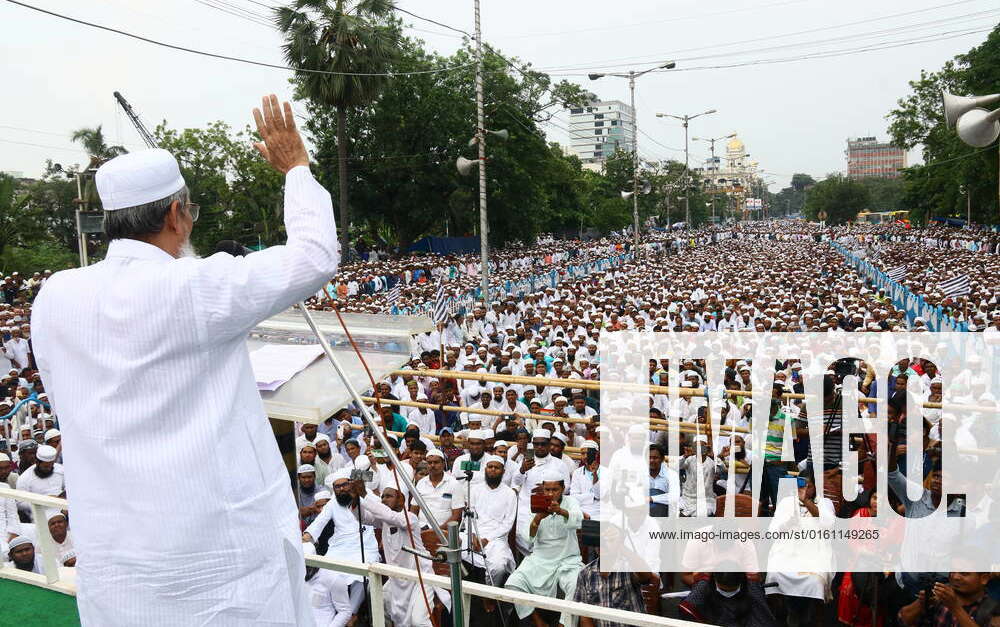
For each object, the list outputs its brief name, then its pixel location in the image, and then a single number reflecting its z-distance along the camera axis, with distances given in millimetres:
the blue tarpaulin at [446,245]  34344
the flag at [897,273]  18891
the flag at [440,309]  12938
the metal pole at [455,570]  1700
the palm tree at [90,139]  32281
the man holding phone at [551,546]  4785
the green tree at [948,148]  29609
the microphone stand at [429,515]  1570
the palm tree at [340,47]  21328
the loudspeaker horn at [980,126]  3510
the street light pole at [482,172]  14734
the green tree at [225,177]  32281
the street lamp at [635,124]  23609
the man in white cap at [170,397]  1234
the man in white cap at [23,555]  4535
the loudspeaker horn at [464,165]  14989
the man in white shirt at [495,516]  5180
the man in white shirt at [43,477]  6133
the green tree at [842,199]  71000
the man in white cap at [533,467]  5949
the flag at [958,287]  13859
